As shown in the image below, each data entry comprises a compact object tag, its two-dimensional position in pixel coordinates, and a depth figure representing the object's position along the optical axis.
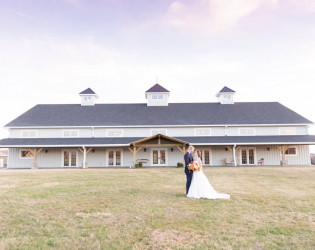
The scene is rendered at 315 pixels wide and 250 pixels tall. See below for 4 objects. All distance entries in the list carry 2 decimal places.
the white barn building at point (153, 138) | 24.77
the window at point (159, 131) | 26.89
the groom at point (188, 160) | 8.24
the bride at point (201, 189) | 7.68
